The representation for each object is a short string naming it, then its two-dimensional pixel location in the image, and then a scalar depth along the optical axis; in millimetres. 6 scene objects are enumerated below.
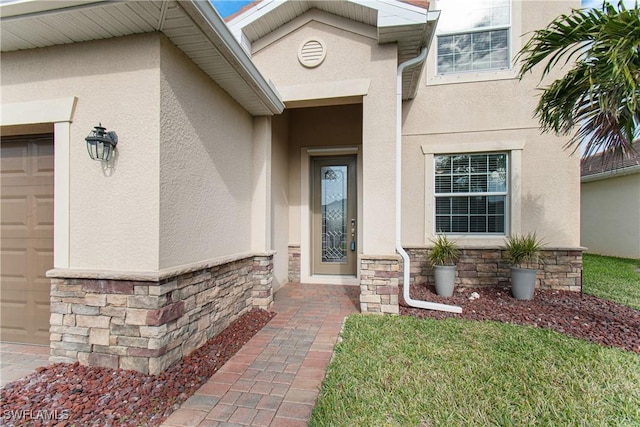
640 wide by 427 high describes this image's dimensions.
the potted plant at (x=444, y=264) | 5430
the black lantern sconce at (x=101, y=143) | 2771
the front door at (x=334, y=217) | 6531
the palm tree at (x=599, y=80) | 2957
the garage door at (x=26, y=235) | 3352
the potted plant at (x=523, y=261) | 5250
